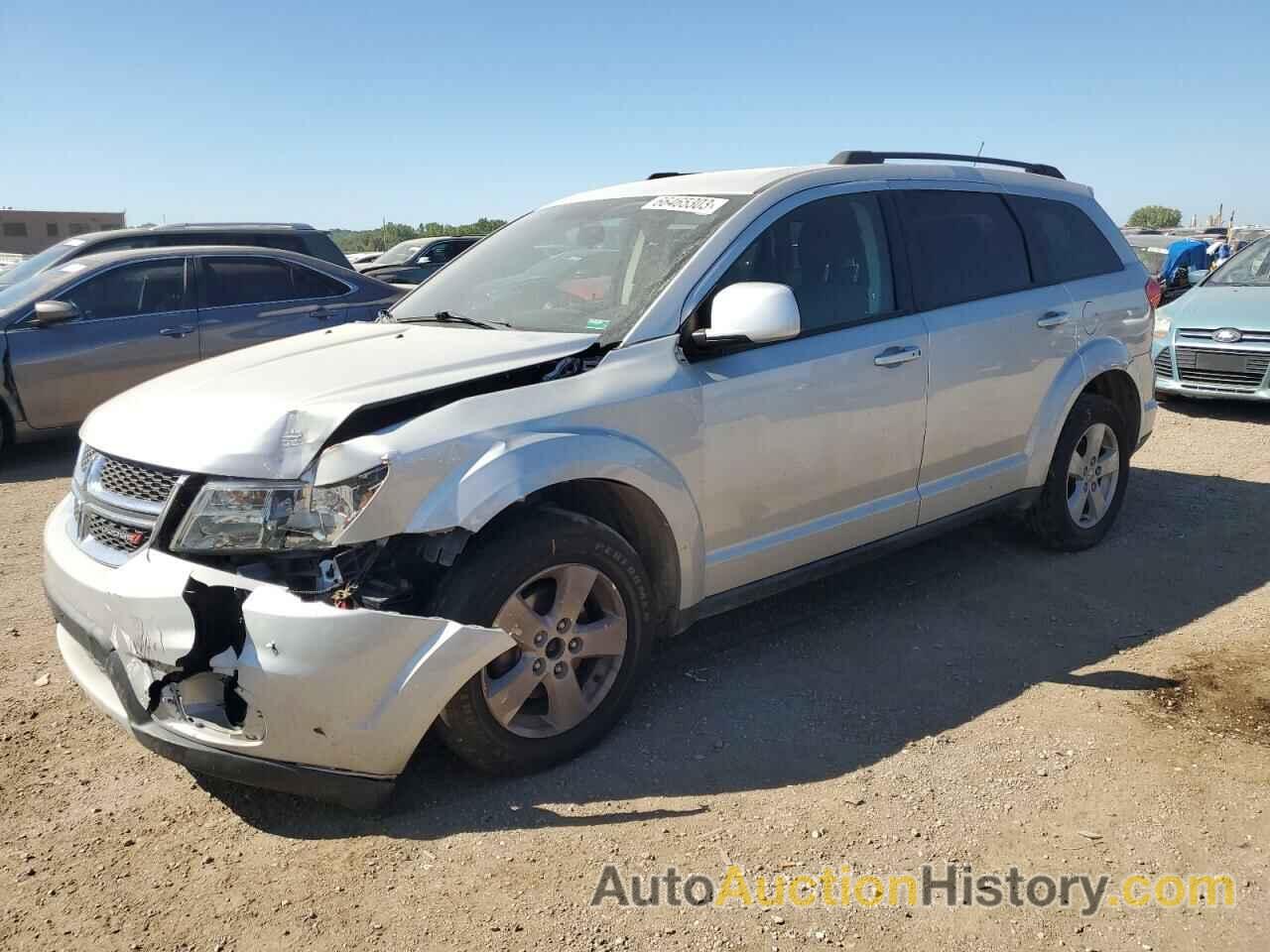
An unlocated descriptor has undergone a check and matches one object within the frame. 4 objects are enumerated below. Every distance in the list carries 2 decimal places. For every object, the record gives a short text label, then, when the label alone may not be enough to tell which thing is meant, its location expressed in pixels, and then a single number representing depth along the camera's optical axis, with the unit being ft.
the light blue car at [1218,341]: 28.58
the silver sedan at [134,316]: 25.53
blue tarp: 51.60
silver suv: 9.31
